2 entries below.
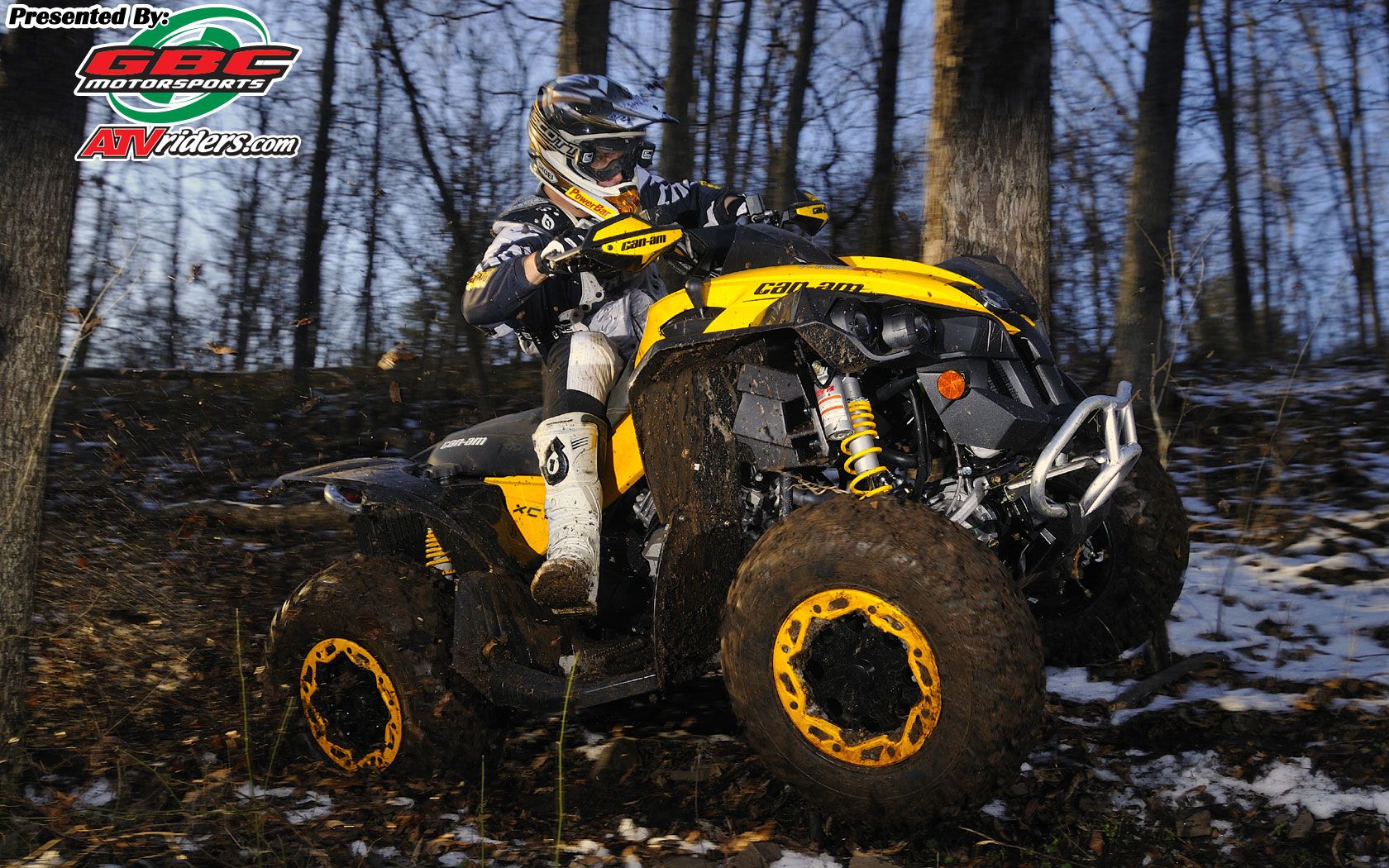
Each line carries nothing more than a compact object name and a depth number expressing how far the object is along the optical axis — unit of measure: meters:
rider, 3.96
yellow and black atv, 2.96
